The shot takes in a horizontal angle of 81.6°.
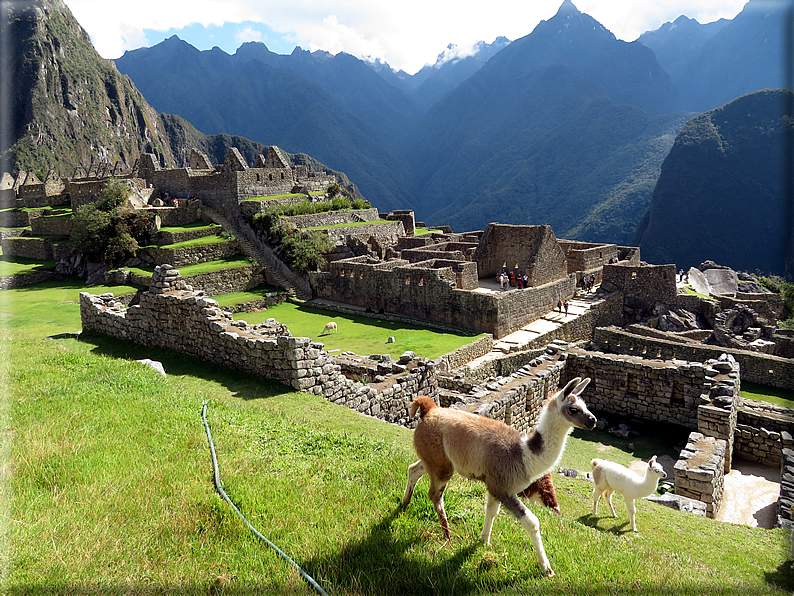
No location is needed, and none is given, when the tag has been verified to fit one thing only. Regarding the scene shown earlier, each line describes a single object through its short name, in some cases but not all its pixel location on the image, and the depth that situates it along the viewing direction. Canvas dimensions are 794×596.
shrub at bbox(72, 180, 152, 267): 26.36
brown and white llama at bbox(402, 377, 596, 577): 3.43
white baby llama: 5.50
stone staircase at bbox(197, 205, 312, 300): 27.56
